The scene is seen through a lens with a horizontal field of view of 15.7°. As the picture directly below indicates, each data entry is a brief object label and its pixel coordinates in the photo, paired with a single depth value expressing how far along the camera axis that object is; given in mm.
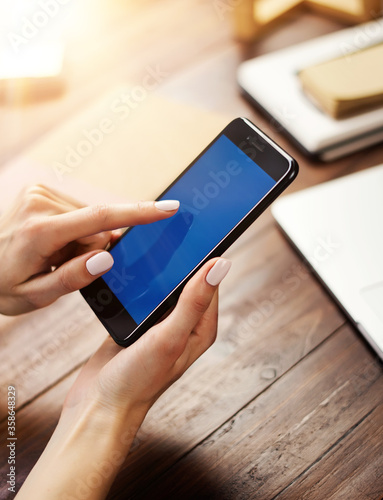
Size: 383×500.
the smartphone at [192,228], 775
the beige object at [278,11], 989
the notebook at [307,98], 889
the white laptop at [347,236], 807
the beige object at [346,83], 883
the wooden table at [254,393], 767
